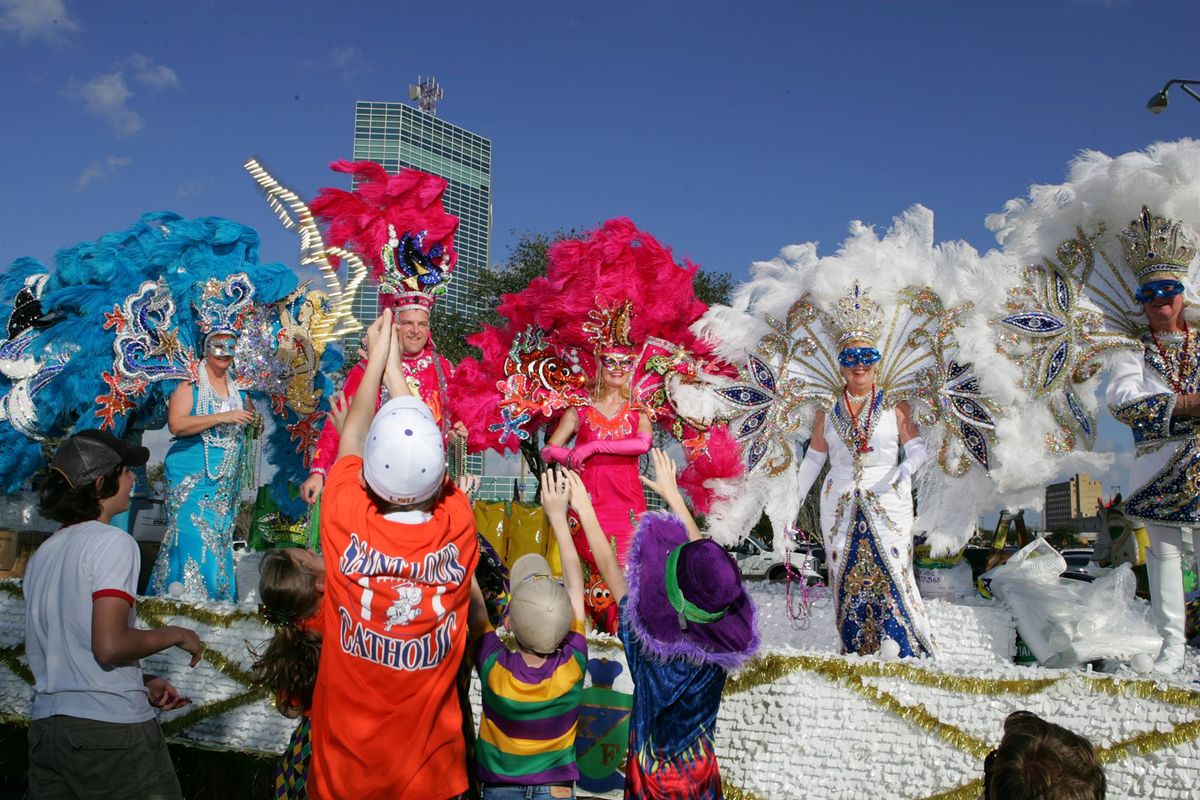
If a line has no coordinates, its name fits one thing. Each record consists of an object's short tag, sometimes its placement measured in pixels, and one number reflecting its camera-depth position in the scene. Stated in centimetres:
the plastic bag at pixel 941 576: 534
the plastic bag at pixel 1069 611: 403
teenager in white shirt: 229
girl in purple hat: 219
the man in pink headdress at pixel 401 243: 442
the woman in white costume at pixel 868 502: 424
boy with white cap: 207
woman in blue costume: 493
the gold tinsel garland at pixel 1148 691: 268
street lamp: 960
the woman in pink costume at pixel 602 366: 470
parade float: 294
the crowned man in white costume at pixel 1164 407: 390
